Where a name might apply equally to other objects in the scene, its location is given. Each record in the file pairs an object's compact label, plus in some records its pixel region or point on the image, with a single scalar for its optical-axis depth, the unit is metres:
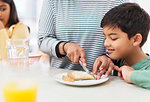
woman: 1.44
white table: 0.77
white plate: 0.91
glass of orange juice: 0.58
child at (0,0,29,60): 2.34
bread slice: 1.01
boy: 1.24
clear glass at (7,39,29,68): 1.05
